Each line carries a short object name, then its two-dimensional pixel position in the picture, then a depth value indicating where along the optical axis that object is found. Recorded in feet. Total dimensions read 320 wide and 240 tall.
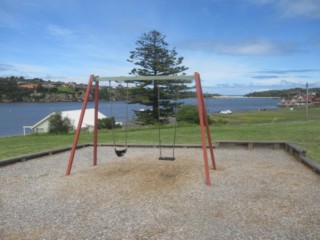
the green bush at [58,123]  99.44
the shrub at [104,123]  98.68
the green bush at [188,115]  71.10
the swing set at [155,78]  19.02
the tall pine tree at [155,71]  91.91
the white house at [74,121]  109.70
